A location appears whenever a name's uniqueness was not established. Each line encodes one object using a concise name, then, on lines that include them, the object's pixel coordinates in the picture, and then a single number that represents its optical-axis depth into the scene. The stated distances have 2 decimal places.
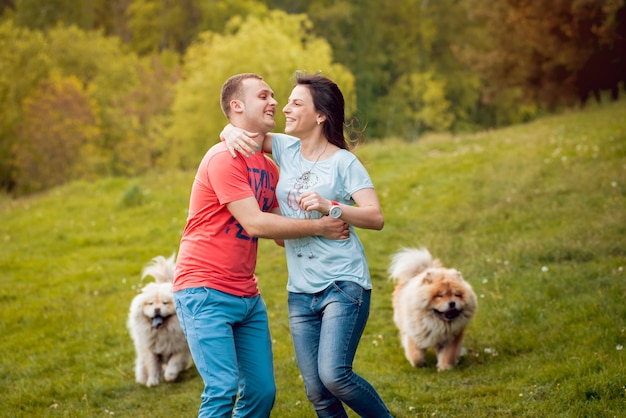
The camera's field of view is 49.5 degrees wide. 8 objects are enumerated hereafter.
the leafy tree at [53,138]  33.66
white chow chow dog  6.94
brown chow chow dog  6.62
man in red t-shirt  3.98
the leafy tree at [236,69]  30.02
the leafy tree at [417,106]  47.62
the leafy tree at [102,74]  39.16
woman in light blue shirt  3.98
